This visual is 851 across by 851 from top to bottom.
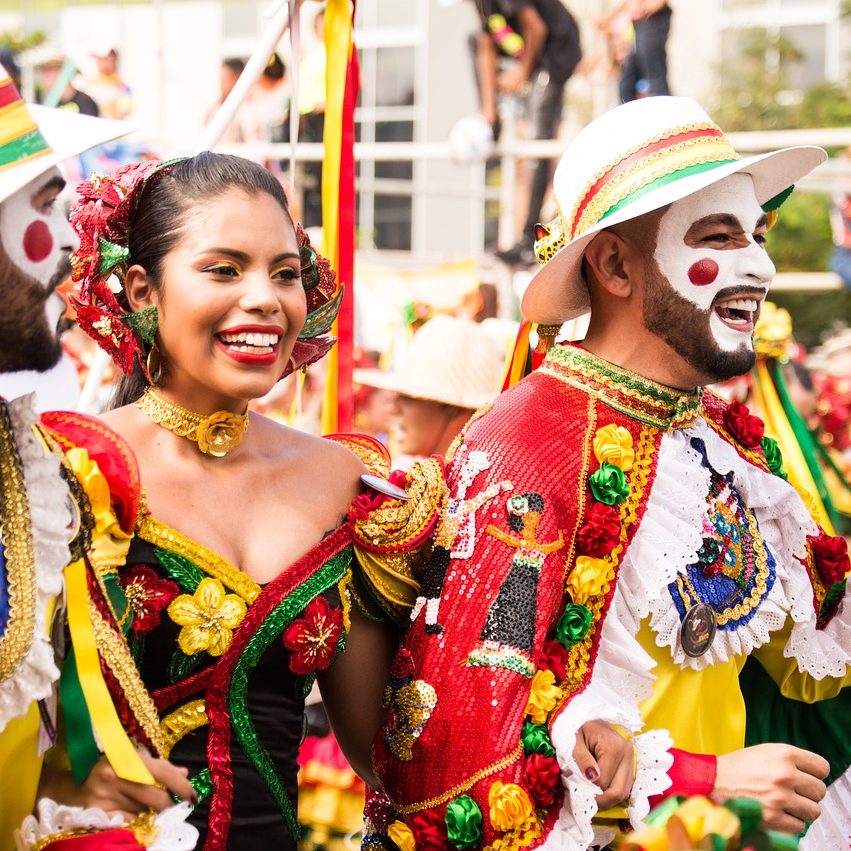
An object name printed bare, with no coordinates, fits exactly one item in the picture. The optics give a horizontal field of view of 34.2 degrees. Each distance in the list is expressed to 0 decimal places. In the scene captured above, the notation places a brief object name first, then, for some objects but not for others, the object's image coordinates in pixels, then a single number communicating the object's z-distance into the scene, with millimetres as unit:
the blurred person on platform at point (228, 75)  10571
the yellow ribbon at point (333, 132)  3248
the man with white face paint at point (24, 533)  1679
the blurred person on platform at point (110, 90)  11242
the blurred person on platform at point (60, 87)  7289
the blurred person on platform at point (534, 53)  9453
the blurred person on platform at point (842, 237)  8766
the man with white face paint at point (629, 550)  2363
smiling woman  2236
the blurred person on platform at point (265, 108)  10707
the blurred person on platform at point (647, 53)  9094
